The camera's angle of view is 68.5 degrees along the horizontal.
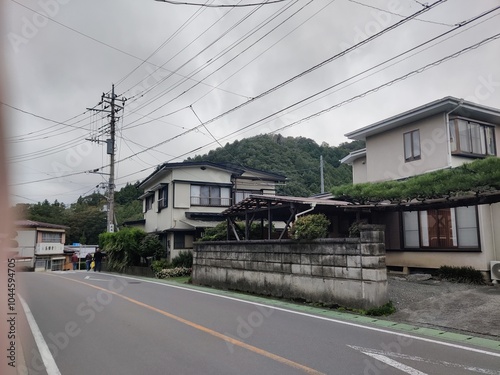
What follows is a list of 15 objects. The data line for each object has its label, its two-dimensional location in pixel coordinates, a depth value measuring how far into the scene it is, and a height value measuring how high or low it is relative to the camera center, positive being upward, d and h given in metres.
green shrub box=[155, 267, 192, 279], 20.64 -2.11
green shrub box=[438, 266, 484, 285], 12.23 -1.37
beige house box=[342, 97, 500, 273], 12.80 +2.96
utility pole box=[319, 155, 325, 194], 31.17 +5.42
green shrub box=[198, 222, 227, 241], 19.62 +0.10
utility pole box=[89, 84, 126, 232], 28.38 +6.93
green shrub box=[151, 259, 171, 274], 21.63 -1.78
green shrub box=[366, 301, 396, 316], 8.90 -1.84
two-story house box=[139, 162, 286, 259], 24.94 +3.05
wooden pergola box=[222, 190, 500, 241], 8.93 +0.95
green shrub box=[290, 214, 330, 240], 10.81 +0.23
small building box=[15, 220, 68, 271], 36.53 -1.97
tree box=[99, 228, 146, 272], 24.97 -0.89
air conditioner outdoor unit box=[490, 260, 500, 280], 11.84 -1.14
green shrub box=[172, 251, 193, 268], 22.56 -1.54
